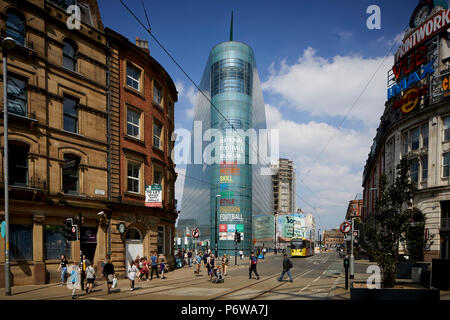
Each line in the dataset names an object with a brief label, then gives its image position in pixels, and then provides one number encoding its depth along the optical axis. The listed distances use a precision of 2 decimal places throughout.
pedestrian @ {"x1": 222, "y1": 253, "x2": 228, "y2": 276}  22.52
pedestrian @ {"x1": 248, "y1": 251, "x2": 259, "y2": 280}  21.28
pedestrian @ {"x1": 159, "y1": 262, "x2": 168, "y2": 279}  21.89
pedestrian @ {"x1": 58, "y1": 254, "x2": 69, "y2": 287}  17.52
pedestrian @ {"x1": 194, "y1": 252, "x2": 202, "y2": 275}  23.67
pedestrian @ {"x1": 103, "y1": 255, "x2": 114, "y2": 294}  14.86
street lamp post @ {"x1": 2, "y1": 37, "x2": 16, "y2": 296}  14.07
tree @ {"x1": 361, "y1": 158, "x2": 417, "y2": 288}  13.85
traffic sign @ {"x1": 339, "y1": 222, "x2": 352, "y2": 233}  18.91
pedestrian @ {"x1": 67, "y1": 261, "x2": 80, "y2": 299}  13.91
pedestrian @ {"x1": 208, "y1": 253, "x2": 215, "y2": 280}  20.63
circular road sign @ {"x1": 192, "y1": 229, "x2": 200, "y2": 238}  29.33
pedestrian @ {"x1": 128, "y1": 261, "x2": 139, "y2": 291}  15.88
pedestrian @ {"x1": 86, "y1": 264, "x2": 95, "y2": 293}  15.40
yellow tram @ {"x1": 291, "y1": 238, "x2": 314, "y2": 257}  51.66
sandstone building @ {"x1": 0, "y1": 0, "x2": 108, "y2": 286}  17.44
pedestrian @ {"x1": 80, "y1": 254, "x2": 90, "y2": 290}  16.19
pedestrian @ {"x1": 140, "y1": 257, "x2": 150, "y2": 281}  20.41
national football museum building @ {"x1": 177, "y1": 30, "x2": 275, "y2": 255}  97.38
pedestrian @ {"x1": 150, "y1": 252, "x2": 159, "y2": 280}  21.59
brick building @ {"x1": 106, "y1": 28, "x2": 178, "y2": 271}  22.78
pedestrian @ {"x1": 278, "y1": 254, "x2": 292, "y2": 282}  18.94
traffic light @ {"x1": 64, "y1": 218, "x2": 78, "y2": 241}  15.88
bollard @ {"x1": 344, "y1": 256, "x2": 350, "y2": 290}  15.48
